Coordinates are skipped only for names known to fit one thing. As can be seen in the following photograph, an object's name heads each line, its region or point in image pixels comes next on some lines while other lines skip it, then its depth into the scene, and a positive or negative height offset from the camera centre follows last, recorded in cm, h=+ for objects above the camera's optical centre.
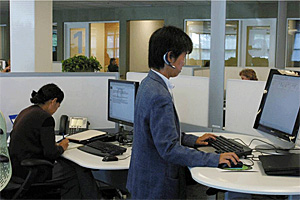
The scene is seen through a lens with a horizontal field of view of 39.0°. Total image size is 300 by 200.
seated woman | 267 -52
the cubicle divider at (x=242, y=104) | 260 -25
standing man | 173 -30
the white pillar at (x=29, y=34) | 432 +28
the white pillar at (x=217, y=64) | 286 +0
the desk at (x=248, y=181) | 157 -46
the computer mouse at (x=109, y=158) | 244 -55
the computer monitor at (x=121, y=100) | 288 -27
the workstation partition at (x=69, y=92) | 320 -24
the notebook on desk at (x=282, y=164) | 172 -42
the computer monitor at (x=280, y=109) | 195 -22
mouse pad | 180 -45
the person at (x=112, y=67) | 1024 -11
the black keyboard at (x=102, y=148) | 258 -54
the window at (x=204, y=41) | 1086 +58
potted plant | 382 -2
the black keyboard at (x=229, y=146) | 202 -41
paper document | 295 -52
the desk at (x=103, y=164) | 234 -57
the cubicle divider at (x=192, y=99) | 292 -25
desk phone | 323 -48
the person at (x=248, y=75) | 539 -14
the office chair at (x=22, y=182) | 251 -77
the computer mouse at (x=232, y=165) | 180 -43
